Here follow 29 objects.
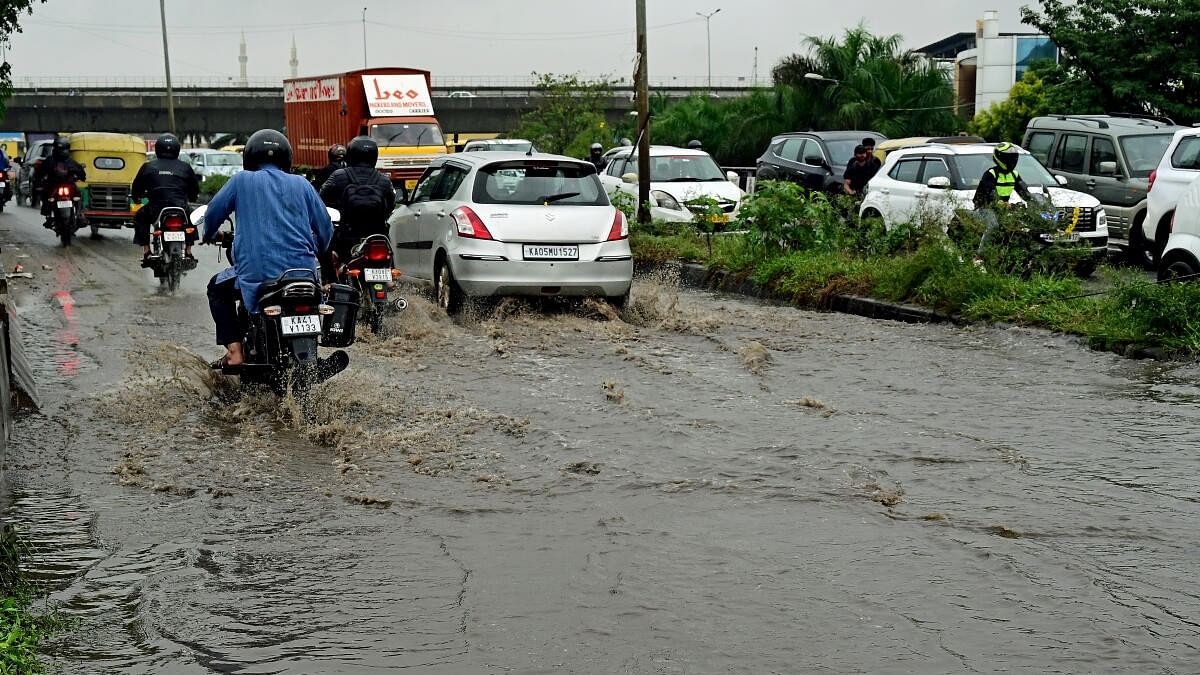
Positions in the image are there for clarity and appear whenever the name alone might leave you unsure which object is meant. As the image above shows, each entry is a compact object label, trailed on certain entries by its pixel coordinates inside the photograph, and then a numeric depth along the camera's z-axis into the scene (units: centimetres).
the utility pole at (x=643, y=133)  2114
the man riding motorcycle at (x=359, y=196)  1223
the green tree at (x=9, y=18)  2960
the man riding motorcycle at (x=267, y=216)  843
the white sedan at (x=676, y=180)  2228
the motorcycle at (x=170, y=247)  1645
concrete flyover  7338
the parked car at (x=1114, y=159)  1909
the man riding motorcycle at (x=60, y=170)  2409
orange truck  3534
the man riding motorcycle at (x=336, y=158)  1582
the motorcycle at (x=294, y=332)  826
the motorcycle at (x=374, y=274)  1154
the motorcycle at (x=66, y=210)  2398
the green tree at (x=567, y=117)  4869
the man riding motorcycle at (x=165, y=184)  1673
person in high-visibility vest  1524
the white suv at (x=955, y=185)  1802
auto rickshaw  2736
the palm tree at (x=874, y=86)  4091
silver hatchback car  1280
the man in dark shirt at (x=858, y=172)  2258
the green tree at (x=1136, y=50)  2933
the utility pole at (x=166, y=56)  5079
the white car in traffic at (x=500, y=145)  3509
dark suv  2580
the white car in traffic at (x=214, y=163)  4606
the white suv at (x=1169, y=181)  1462
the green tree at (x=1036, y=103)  3058
